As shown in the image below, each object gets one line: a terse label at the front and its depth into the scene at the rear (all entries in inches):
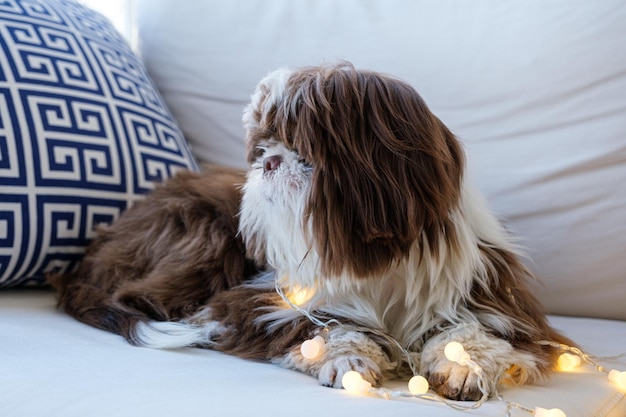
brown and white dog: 43.0
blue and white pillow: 57.6
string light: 38.3
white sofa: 40.3
